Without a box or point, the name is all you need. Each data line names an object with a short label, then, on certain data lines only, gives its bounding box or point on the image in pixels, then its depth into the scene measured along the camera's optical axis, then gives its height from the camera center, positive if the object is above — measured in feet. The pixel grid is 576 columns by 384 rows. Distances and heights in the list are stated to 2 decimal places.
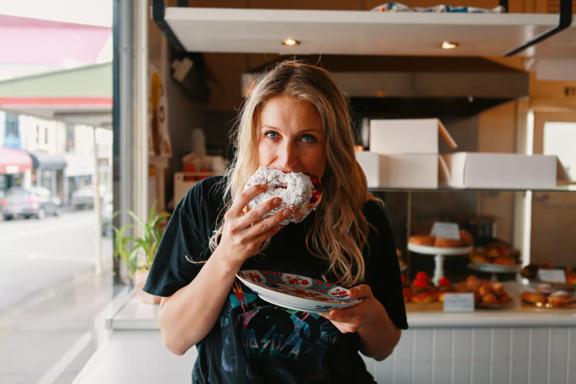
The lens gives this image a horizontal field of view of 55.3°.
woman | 3.70 -0.70
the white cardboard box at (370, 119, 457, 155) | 7.64 +0.43
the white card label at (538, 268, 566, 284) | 7.75 -1.52
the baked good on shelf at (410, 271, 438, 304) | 7.14 -1.63
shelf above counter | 6.81 +1.78
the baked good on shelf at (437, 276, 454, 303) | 7.18 -1.60
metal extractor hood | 13.14 +2.13
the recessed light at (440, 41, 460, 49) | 7.78 +1.76
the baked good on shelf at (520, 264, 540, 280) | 7.97 -1.50
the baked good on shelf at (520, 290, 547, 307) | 7.14 -1.70
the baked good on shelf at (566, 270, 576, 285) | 7.75 -1.55
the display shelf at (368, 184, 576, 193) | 7.28 -0.29
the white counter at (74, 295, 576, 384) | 6.72 -2.22
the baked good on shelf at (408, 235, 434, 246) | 7.64 -1.02
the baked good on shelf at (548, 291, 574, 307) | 7.09 -1.69
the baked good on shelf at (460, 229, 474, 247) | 7.87 -1.03
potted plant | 7.48 -1.23
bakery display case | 7.16 -1.31
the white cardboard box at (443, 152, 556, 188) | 7.27 -0.04
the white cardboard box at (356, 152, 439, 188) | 7.47 -0.05
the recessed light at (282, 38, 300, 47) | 7.73 +1.75
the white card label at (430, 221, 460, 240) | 7.79 -0.91
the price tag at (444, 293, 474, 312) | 6.95 -1.70
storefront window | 5.16 -0.27
